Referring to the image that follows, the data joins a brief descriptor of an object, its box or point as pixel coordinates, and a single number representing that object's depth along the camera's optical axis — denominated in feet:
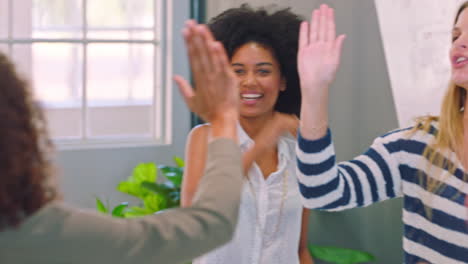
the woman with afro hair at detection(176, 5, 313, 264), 8.38
